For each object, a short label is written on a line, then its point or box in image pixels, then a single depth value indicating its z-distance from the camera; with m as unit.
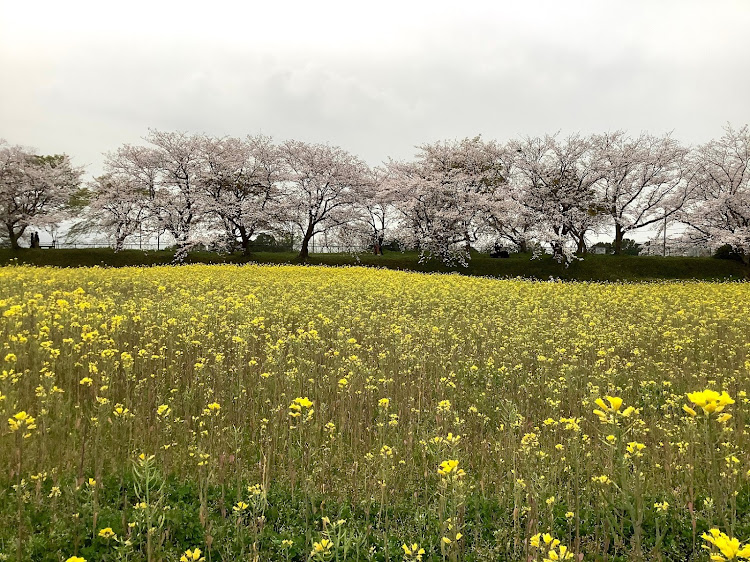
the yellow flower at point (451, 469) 2.59
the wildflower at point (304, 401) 3.34
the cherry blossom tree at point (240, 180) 40.56
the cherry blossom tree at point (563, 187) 40.19
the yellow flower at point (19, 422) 3.20
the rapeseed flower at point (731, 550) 1.70
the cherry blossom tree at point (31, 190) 43.16
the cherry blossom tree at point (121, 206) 40.97
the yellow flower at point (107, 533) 2.90
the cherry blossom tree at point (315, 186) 41.09
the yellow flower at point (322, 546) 2.33
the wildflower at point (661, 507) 3.29
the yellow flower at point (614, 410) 2.32
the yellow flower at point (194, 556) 2.38
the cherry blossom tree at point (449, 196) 38.81
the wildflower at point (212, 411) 5.21
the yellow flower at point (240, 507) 3.19
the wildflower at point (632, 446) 3.12
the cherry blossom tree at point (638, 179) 40.72
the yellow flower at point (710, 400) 2.10
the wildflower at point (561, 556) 2.11
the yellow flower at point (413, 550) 2.46
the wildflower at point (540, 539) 2.47
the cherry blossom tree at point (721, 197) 36.06
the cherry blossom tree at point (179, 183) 40.47
